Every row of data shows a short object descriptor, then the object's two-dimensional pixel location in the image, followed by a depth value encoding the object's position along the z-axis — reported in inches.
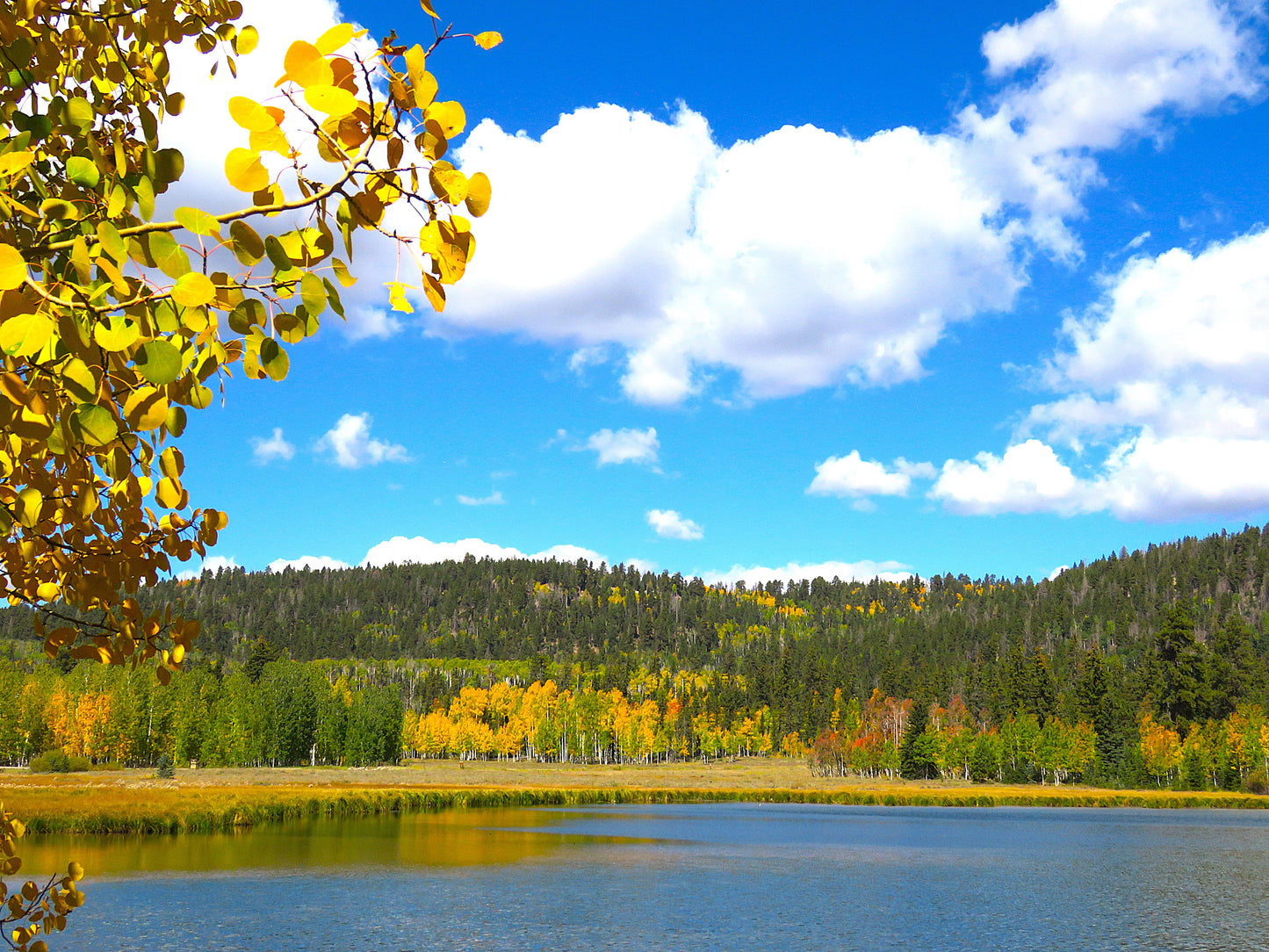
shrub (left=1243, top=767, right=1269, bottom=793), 4205.2
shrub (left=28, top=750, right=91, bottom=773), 3801.7
